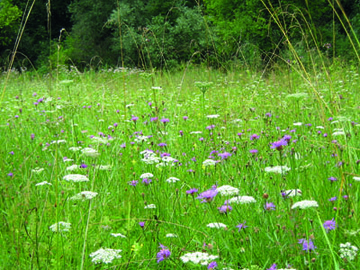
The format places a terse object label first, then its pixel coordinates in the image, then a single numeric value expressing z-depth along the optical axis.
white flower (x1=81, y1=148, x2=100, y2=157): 2.65
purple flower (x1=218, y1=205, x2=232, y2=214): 2.64
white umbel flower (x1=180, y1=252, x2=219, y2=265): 2.34
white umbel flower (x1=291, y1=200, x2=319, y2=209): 2.46
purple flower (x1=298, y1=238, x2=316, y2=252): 2.47
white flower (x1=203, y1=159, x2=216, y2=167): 3.00
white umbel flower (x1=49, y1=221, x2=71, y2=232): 2.67
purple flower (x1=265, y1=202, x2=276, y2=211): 2.65
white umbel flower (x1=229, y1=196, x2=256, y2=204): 2.64
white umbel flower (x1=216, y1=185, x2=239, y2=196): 2.64
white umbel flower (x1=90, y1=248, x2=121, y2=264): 2.50
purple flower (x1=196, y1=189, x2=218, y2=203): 2.62
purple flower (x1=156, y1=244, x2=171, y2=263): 2.51
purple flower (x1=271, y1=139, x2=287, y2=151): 2.67
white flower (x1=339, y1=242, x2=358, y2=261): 2.46
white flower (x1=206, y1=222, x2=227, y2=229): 2.62
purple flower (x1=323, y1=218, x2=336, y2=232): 2.59
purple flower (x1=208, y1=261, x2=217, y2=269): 2.39
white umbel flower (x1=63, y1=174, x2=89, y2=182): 2.71
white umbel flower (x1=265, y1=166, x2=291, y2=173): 2.72
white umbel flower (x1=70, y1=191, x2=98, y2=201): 2.70
